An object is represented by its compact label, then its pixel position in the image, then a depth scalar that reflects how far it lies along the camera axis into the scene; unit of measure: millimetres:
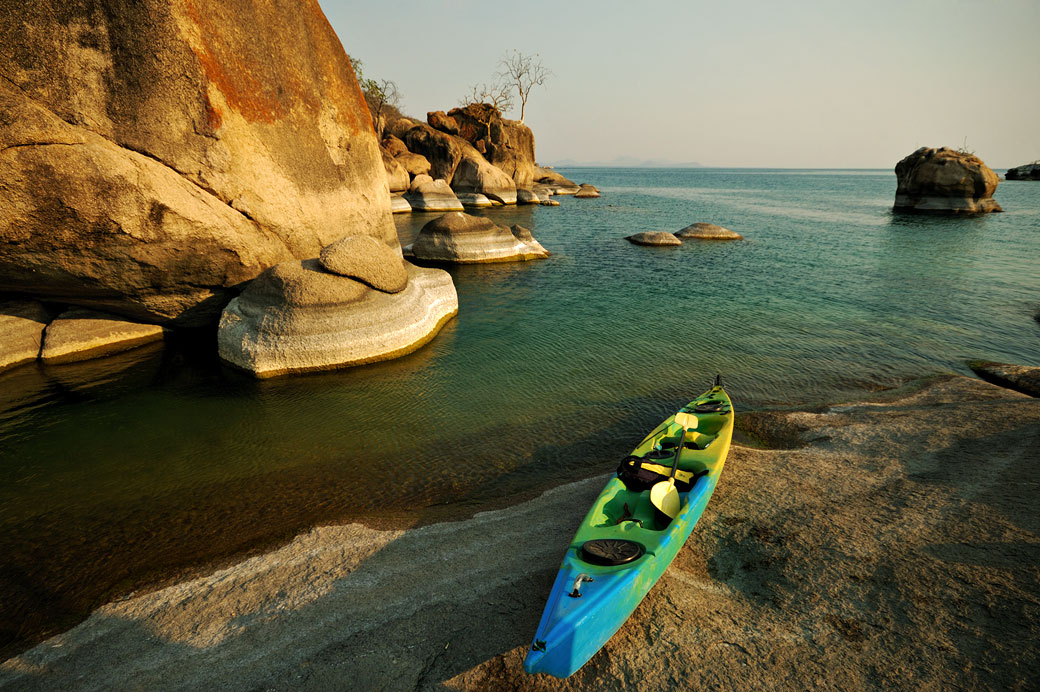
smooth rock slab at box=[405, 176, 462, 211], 46406
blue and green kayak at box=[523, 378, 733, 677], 4066
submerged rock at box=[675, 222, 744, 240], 34406
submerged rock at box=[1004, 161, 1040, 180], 112675
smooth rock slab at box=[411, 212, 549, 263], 24938
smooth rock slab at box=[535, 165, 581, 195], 78875
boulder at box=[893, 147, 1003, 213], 49375
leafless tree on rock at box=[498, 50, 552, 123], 70125
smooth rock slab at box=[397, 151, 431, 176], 51956
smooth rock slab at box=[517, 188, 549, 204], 59094
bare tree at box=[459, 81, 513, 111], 66562
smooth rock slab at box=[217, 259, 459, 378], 11930
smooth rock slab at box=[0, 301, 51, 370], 12195
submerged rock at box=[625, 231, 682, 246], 31828
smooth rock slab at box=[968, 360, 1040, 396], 11022
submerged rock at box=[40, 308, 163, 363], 12742
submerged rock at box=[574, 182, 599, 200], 73312
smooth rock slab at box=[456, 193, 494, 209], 53219
